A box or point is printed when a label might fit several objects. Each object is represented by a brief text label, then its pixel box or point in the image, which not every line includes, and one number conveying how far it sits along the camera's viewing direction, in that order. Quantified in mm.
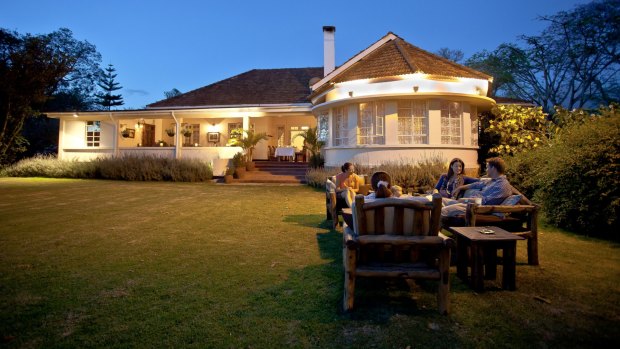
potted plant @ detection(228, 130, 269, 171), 16672
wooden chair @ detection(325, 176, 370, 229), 6117
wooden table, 3348
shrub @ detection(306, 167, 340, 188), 13258
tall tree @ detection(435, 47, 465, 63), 41188
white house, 12555
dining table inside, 18391
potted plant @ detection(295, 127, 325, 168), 16047
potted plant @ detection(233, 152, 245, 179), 15734
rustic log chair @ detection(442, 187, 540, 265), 4219
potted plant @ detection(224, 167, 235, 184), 15146
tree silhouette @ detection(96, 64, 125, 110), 56750
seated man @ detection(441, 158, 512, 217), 4613
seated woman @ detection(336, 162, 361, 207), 6677
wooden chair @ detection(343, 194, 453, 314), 2834
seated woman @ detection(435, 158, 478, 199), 6055
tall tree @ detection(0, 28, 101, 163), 19641
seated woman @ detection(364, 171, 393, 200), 4395
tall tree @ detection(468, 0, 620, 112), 25969
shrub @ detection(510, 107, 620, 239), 5691
